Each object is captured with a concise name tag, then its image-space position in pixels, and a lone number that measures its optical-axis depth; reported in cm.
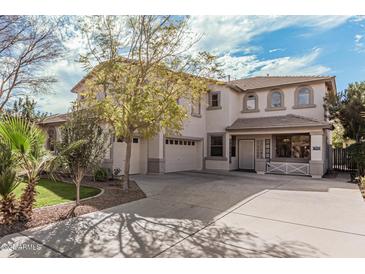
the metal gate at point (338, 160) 1835
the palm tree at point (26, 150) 545
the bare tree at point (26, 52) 1166
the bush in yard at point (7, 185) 536
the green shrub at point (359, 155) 1241
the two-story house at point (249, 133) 1495
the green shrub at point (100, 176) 1193
